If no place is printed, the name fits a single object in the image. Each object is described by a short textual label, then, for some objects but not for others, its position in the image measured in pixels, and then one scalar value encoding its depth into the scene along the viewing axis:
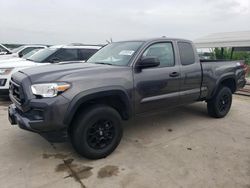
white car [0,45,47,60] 9.96
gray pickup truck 2.35
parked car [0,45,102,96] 4.93
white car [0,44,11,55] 7.90
